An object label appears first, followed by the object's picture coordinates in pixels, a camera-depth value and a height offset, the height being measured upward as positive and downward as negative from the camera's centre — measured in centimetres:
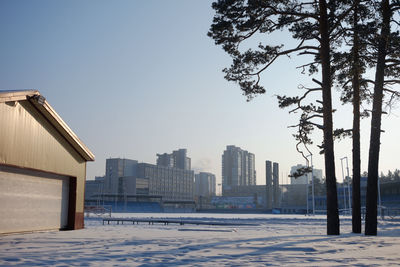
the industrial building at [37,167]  1354 +65
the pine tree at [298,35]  1589 +642
